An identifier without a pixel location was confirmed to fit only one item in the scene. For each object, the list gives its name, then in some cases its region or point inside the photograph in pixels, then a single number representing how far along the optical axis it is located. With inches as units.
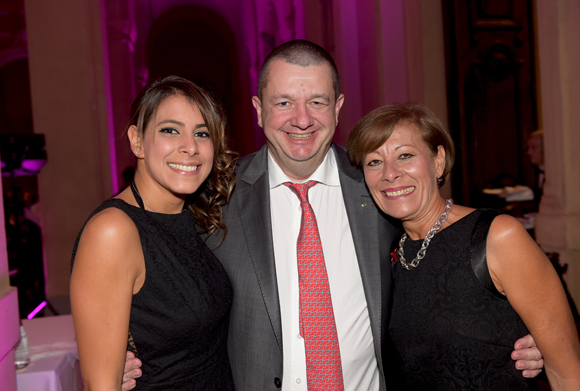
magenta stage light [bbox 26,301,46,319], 169.5
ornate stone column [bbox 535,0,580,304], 134.2
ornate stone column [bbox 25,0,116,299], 225.5
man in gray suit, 66.9
